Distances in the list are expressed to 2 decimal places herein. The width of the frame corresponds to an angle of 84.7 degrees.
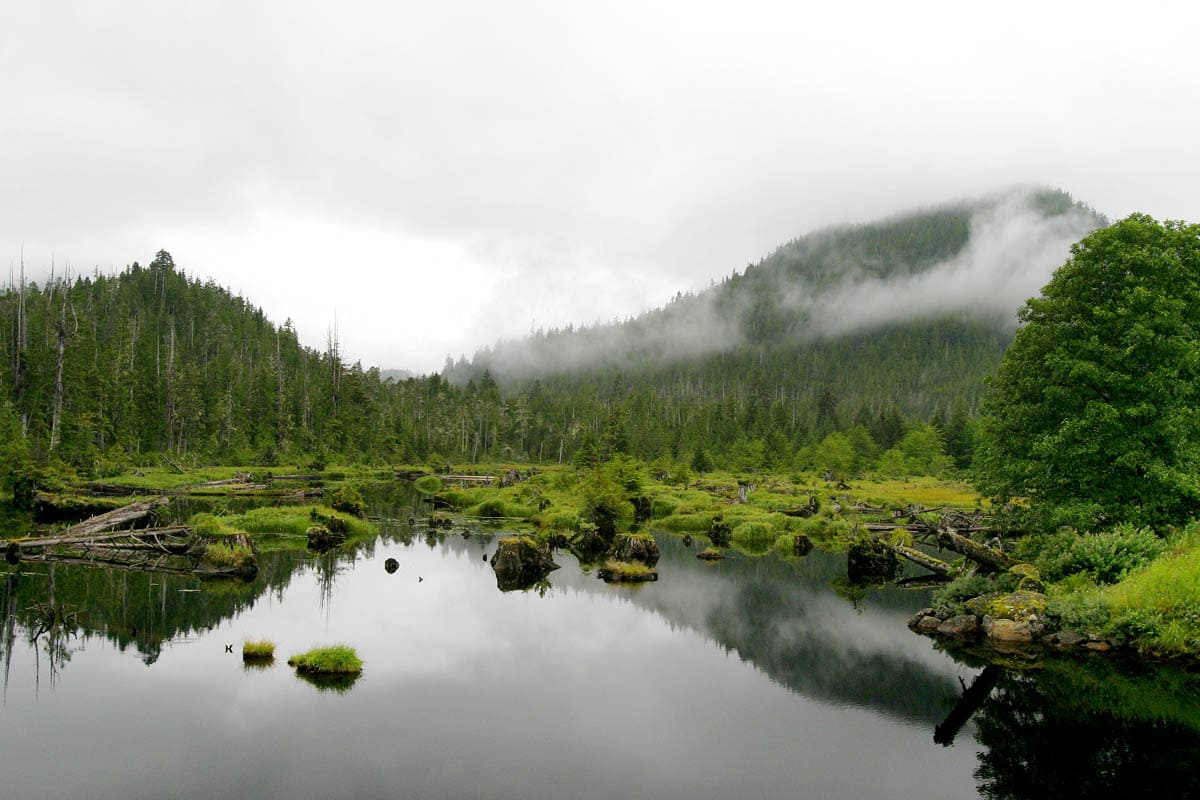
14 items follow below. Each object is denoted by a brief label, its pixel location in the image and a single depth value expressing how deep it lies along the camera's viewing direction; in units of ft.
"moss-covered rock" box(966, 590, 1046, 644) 82.84
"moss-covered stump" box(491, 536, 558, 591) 127.85
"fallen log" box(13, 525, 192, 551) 114.73
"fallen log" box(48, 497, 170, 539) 123.95
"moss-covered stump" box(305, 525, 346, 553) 143.43
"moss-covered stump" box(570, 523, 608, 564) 159.02
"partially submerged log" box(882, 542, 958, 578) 116.37
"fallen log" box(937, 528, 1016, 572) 97.86
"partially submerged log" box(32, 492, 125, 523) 159.43
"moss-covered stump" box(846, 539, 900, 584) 135.95
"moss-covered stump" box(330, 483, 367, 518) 176.53
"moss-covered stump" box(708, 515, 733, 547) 176.78
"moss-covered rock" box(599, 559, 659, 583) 126.11
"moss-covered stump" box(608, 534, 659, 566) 143.13
